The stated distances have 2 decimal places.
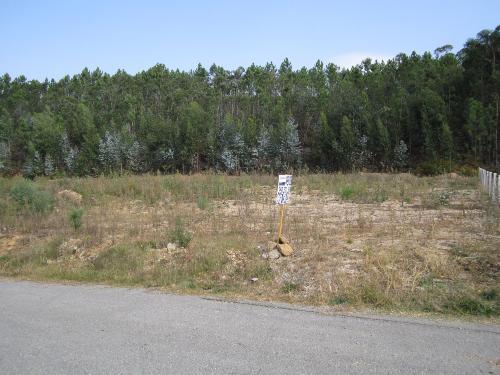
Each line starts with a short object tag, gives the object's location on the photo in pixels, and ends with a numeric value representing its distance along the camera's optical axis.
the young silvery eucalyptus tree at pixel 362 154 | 55.69
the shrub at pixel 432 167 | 45.48
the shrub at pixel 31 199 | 15.36
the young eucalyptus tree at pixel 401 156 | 52.31
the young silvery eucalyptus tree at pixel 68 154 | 71.88
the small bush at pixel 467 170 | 41.88
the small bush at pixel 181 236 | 10.00
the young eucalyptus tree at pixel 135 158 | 67.30
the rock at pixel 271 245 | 9.15
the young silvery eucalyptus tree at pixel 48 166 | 72.12
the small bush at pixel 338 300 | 6.50
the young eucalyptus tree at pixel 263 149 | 62.22
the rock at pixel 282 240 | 9.30
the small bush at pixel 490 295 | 6.19
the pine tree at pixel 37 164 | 73.56
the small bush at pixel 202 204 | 14.94
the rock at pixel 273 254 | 8.80
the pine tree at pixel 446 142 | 47.67
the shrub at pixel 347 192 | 17.14
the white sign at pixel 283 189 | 9.20
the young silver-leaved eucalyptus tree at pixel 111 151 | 67.56
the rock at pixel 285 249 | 8.83
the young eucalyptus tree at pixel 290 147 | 60.56
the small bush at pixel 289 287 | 7.26
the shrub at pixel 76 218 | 12.16
